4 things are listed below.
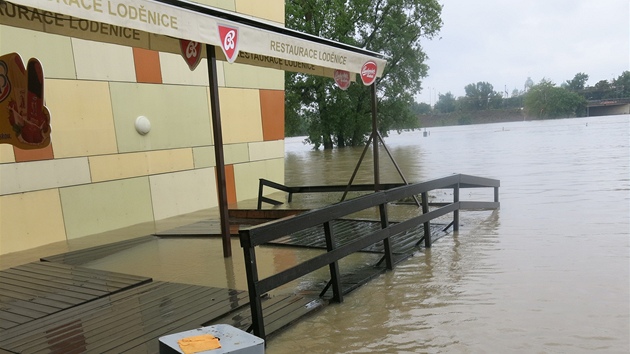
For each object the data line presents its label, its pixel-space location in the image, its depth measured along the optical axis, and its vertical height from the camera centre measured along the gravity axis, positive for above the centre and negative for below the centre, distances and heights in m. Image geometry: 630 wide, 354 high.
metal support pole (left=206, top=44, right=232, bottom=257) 4.84 -0.08
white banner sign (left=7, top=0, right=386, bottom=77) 2.99 +0.92
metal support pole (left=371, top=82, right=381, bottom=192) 7.32 -0.27
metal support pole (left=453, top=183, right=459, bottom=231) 5.89 -1.34
